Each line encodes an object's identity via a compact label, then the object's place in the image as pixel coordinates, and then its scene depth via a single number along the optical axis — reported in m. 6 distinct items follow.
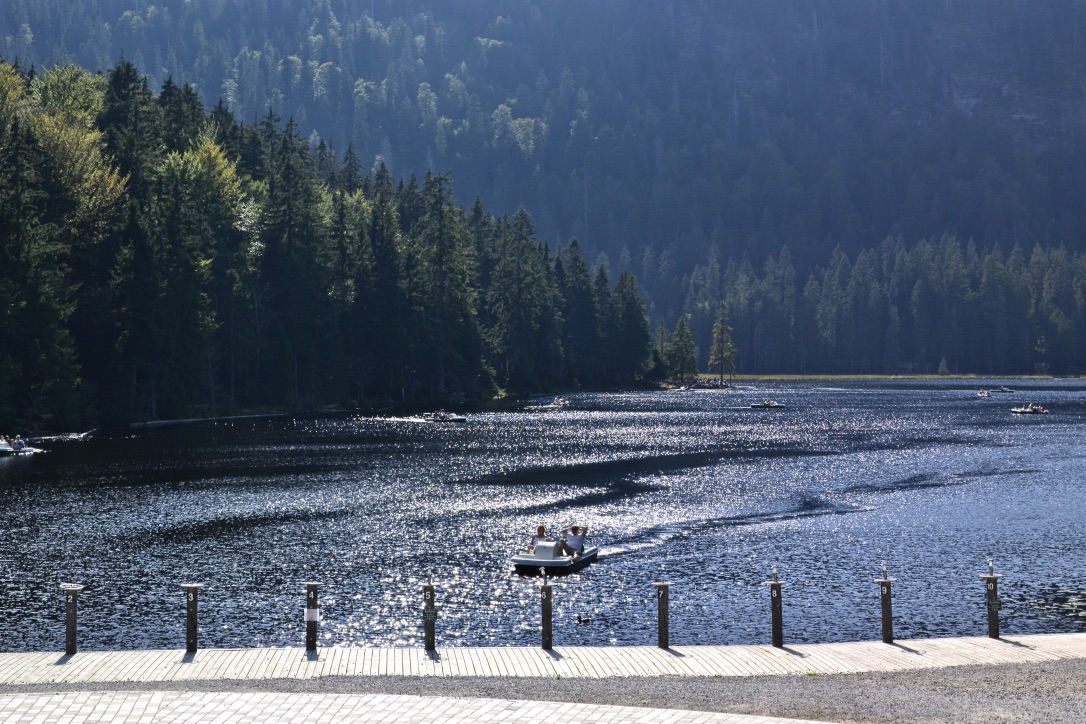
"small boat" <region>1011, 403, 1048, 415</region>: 154.38
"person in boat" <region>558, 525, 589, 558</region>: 48.19
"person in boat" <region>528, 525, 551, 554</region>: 47.91
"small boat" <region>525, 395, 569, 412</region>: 162.50
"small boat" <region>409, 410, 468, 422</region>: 135.00
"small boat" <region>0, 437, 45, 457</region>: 88.19
